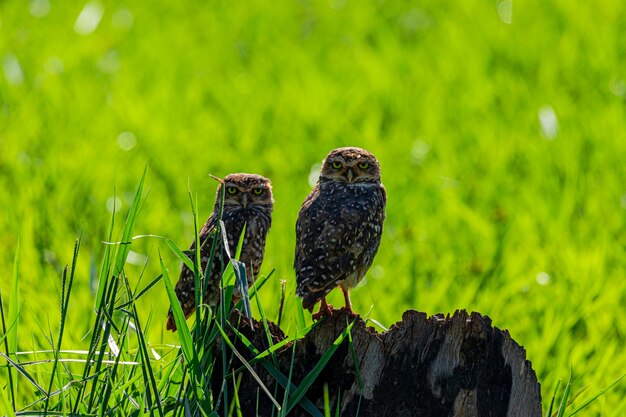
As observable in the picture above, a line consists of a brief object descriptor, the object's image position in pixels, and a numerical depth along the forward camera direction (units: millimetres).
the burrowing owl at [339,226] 8133
